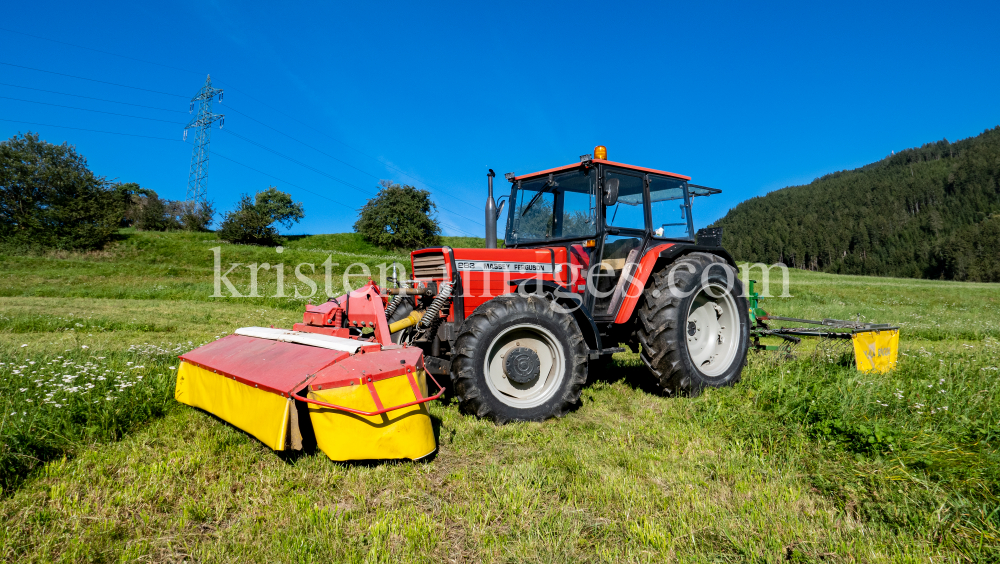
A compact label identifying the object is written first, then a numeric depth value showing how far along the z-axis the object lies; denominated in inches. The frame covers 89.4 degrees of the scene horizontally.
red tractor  163.0
